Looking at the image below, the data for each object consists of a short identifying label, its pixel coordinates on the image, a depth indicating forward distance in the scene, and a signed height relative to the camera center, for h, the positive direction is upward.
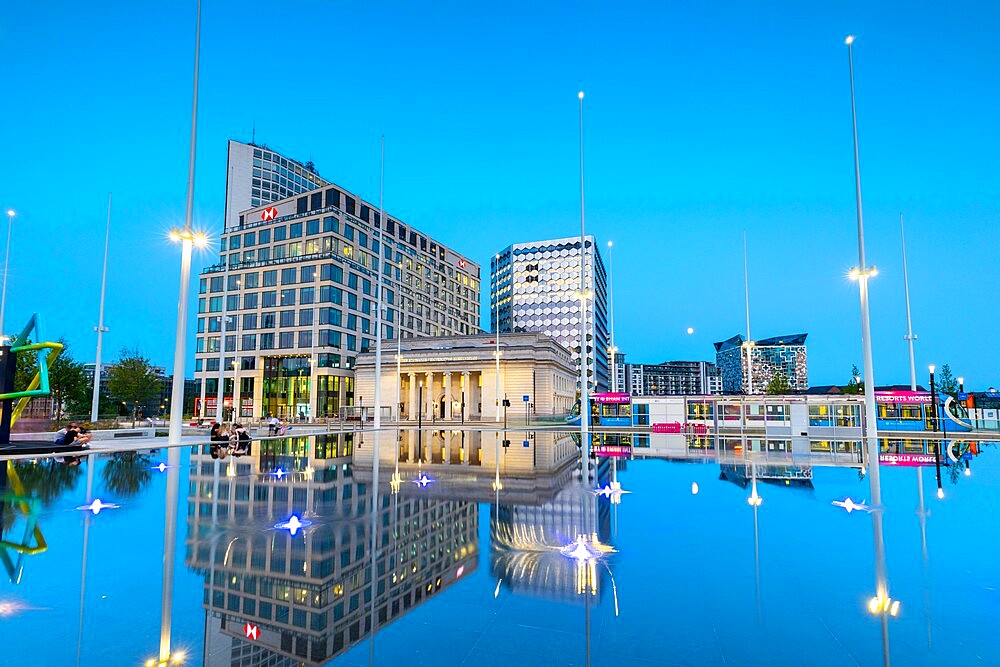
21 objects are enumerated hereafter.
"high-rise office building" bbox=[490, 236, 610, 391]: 154.00 +29.46
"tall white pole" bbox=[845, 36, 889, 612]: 23.11 +1.73
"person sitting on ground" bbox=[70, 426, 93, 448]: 27.55 -2.32
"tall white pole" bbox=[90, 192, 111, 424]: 37.90 +1.42
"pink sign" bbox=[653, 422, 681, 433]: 46.25 -3.10
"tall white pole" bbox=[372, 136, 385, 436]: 44.21 +1.61
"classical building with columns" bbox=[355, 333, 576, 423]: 67.56 +2.21
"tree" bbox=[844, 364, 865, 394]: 89.86 +0.78
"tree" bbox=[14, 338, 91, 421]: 56.00 +2.05
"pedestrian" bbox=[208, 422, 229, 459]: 34.22 -2.63
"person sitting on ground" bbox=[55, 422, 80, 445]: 27.48 -2.08
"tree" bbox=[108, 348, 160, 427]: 66.62 +1.62
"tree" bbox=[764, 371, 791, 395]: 88.35 +0.82
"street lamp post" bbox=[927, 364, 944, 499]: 19.25 -3.06
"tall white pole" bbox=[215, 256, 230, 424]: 54.09 +19.38
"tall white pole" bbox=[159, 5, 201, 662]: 26.78 +3.32
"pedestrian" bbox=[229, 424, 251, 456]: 31.04 -2.74
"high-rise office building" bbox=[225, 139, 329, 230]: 124.25 +51.14
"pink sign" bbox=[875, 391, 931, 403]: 43.22 -0.57
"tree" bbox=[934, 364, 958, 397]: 85.44 +1.12
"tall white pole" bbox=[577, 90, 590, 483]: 29.48 -1.56
